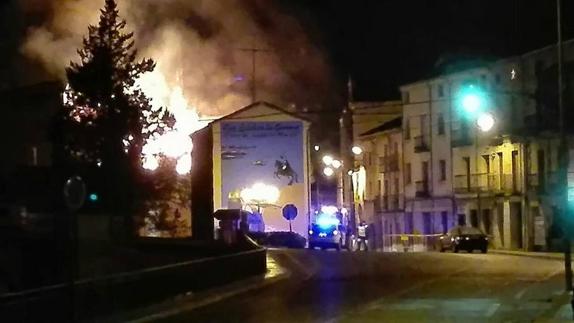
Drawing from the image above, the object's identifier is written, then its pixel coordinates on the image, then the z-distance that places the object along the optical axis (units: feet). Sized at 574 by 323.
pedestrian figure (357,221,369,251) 272.43
